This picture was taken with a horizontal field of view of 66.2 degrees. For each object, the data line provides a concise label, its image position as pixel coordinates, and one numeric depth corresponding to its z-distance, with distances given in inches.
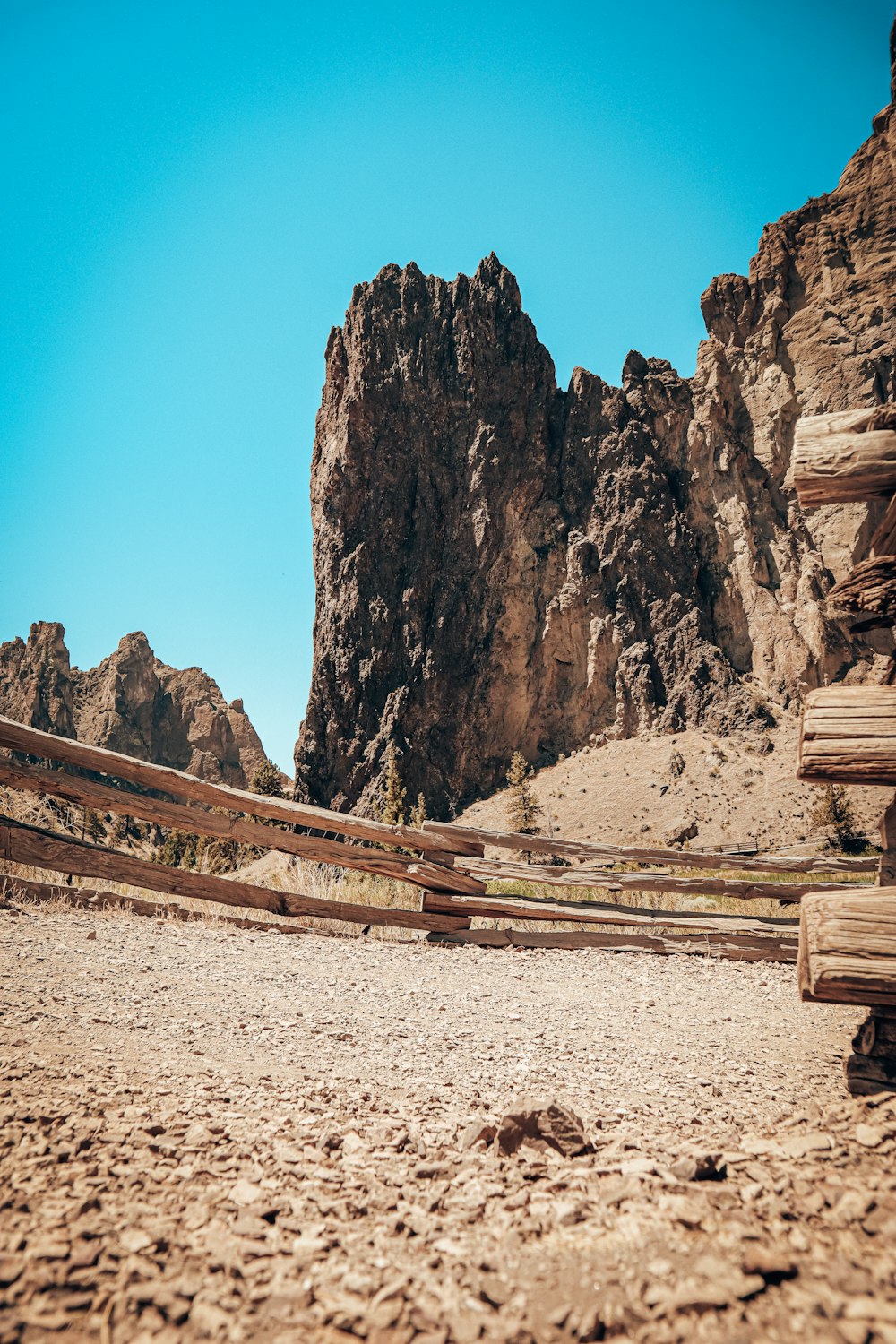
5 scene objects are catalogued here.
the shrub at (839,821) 1325.0
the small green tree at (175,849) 1626.5
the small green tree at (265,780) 2207.2
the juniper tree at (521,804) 2019.7
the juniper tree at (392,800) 1688.1
